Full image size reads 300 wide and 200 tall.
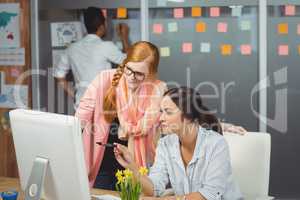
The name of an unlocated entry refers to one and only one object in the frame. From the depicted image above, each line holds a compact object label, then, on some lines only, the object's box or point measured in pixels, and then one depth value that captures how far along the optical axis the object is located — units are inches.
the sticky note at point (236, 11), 161.0
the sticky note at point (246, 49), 161.2
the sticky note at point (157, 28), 170.3
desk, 113.1
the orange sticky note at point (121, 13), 174.7
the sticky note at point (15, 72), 192.1
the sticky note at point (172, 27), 167.8
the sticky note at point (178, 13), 166.7
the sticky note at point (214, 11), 162.9
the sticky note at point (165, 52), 169.5
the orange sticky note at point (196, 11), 164.9
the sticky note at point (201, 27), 164.9
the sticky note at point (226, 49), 162.6
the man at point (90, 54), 175.5
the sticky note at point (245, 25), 160.7
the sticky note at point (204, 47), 164.9
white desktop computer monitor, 83.4
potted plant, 92.3
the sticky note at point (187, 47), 166.9
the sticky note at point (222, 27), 162.6
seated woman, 115.2
